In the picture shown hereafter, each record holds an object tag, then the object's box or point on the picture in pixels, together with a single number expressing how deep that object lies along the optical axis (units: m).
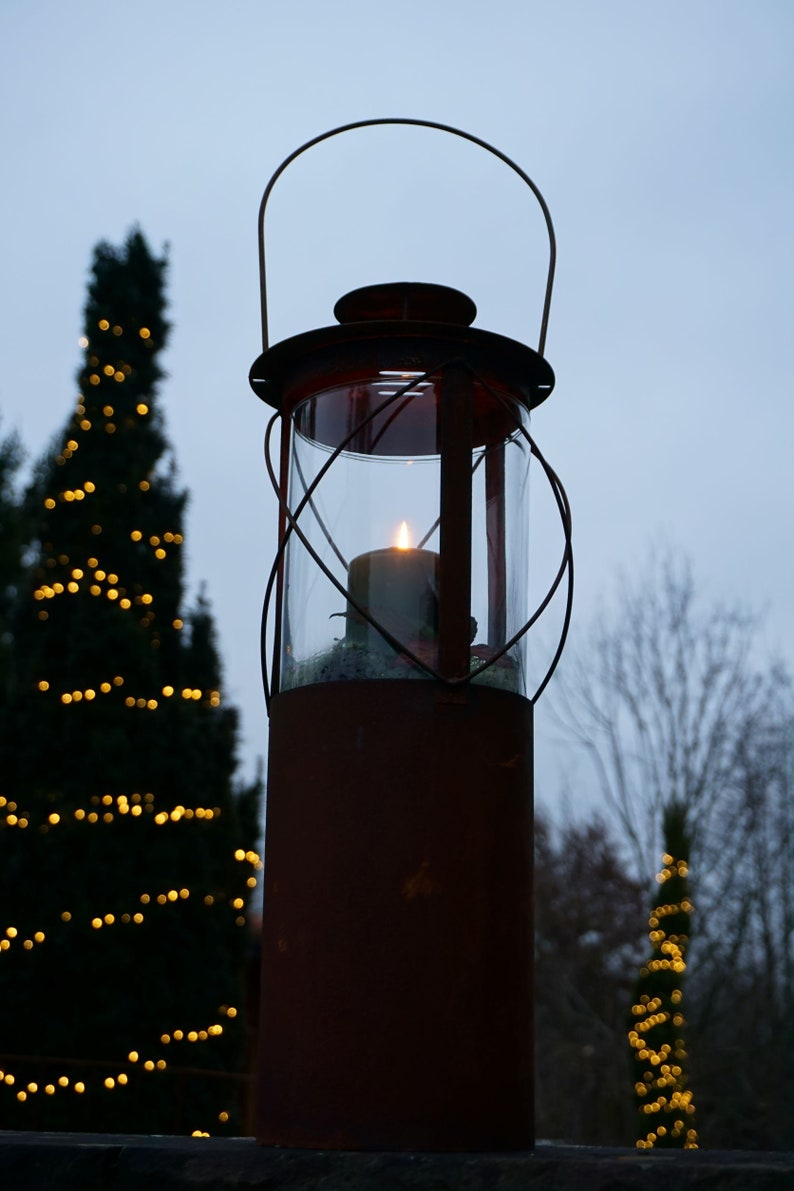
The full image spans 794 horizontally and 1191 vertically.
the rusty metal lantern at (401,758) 1.99
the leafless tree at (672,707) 16.45
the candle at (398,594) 2.19
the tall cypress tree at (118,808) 6.82
